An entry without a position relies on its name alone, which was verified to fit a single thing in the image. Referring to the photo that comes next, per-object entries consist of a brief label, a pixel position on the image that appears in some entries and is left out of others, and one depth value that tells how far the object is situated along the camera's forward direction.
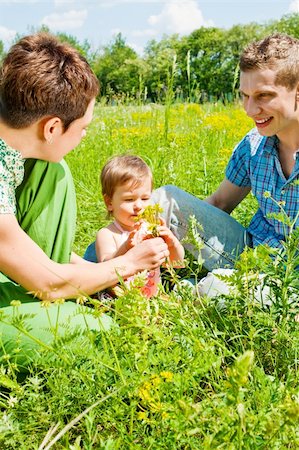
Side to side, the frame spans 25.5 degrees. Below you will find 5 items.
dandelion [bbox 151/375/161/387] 1.64
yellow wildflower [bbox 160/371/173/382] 1.65
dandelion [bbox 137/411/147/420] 1.58
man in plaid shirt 2.97
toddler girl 3.09
